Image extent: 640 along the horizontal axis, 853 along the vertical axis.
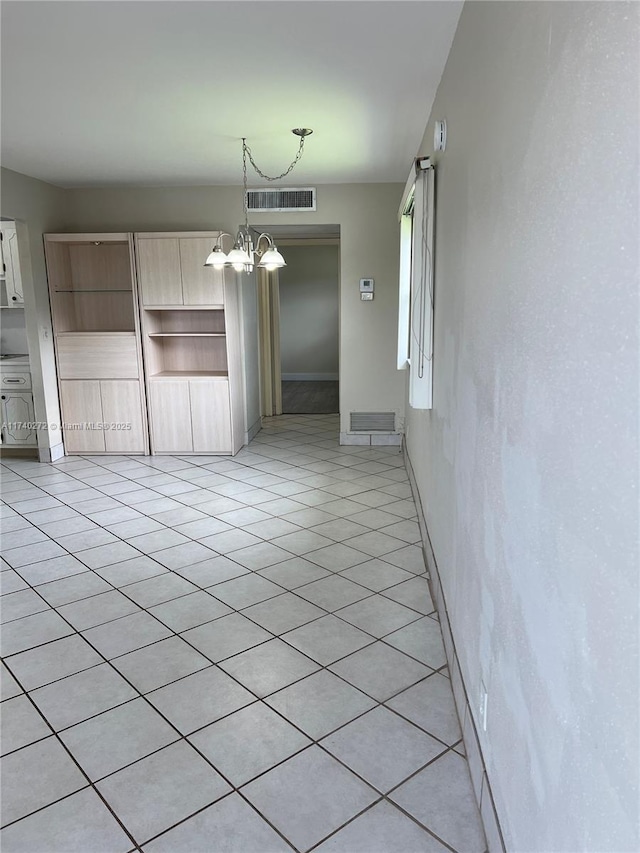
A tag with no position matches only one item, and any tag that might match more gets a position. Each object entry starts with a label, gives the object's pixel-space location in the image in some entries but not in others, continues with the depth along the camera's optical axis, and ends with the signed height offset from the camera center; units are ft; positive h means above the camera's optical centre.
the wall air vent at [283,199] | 18.94 +3.52
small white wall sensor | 9.27 +2.71
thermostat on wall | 19.51 +0.74
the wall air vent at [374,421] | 20.40 -3.62
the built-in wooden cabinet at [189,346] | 18.35 -1.00
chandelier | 13.87 +1.36
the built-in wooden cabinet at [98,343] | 18.94 -0.81
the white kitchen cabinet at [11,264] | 18.33 +1.63
